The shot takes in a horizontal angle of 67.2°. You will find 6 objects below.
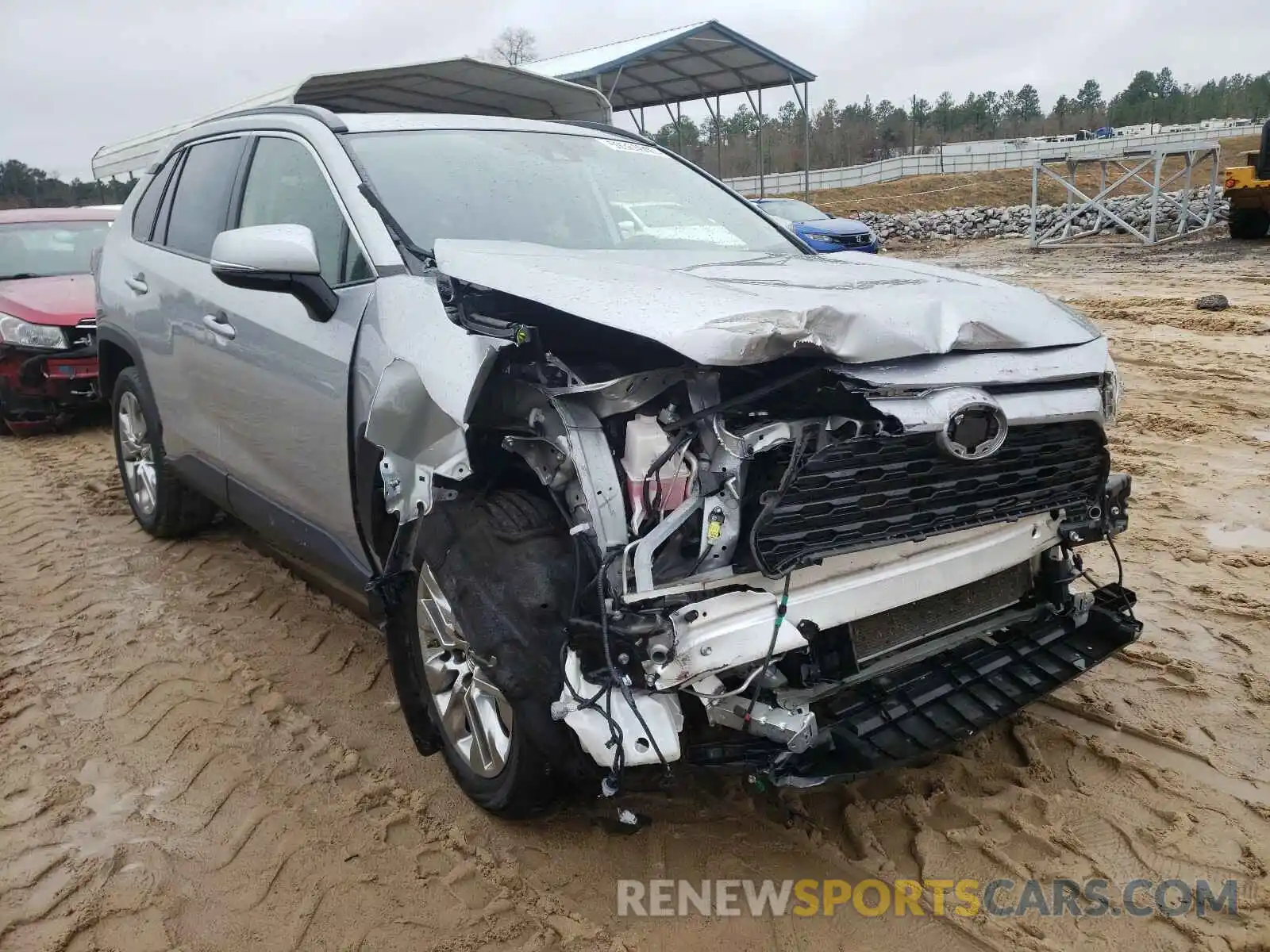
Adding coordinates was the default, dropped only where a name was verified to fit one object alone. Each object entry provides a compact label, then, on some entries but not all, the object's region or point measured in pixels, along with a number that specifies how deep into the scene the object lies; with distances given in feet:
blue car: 45.73
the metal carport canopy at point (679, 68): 57.41
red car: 23.67
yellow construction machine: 50.14
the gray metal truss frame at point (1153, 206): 56.75
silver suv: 6.68
